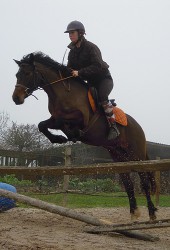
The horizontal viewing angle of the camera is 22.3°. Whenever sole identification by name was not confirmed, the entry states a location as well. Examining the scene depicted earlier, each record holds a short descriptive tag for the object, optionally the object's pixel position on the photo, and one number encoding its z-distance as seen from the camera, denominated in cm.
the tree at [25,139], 2400
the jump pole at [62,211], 526
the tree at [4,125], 2860
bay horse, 636
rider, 664
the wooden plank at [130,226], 447
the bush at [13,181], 1313
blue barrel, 721
